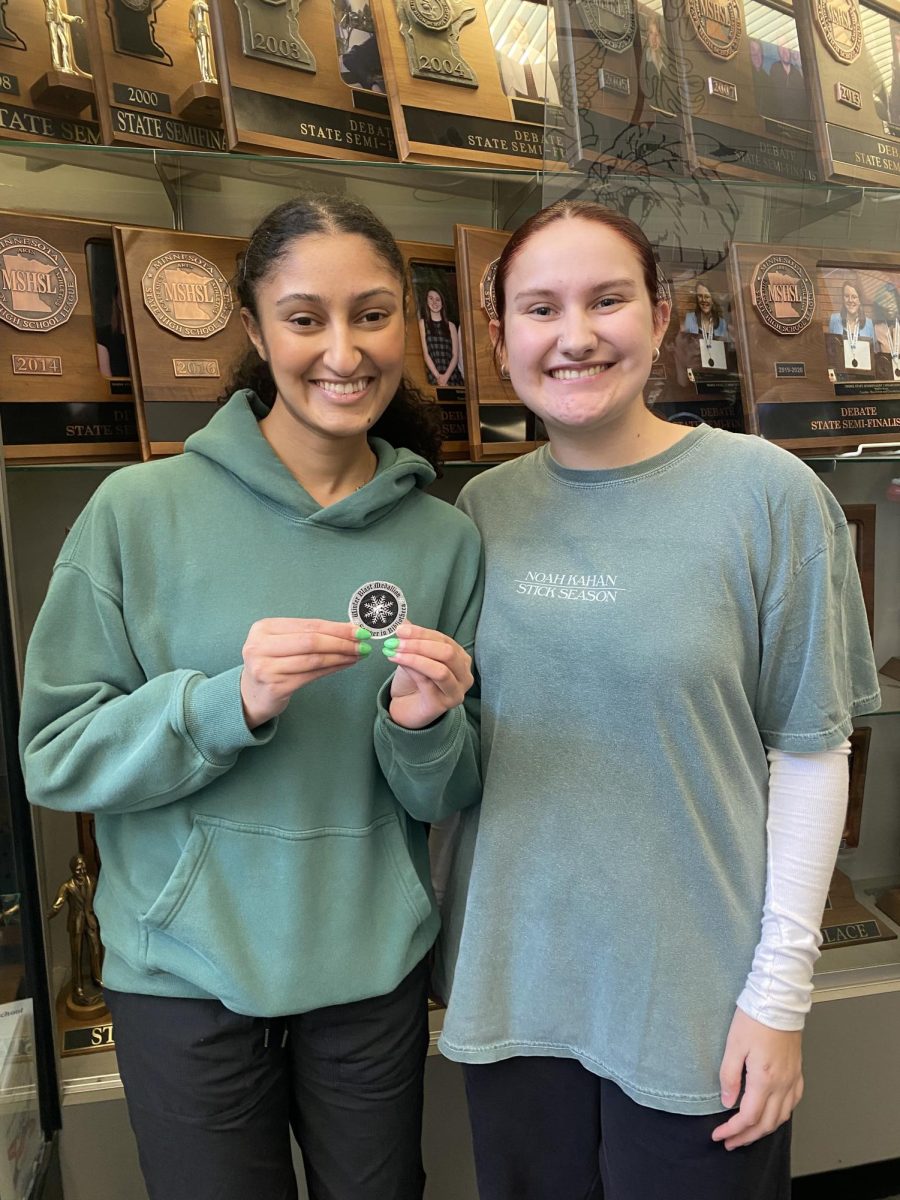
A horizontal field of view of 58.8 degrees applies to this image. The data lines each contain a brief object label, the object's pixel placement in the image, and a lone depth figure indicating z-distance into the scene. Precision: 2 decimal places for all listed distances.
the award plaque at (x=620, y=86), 1.50
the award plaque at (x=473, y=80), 1.51
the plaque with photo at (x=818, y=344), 1.65
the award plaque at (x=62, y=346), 1.38
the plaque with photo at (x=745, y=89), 1.60
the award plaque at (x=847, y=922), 1.87
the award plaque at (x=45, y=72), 1.36
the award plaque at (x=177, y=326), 1.42
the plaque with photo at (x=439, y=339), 1.60
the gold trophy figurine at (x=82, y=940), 1.55
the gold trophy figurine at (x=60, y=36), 1.38
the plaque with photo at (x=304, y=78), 1.43
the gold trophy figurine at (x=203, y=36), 1.43
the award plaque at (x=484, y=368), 1.58
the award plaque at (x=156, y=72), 1.40
